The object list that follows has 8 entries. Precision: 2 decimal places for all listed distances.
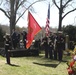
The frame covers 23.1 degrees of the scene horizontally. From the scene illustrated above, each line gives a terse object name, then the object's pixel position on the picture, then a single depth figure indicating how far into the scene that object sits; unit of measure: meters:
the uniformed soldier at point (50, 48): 11.63
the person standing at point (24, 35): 14.06
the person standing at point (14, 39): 14.25
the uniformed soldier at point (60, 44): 10.85
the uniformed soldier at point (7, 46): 9.68
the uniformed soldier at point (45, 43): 11.93
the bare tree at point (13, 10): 20.80
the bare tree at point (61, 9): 23.51
